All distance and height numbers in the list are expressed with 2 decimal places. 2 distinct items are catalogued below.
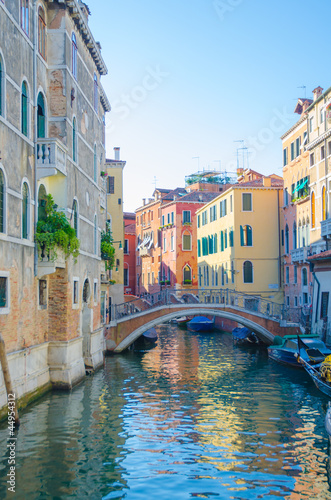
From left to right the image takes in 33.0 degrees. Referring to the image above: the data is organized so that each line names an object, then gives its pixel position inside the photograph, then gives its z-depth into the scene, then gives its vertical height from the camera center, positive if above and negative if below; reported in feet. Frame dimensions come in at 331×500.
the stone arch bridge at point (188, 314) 79.05 -4.70
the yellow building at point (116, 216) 98.58 +12.20
